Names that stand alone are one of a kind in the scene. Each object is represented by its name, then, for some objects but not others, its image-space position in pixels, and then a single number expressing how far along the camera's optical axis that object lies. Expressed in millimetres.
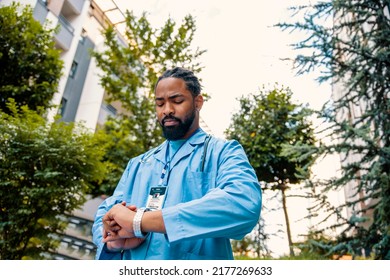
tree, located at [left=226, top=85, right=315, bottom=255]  7441
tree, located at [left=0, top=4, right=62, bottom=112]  5230
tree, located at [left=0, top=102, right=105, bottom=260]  4512
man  895
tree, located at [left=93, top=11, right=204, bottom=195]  6883
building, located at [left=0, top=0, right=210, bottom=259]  10367
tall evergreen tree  3814
